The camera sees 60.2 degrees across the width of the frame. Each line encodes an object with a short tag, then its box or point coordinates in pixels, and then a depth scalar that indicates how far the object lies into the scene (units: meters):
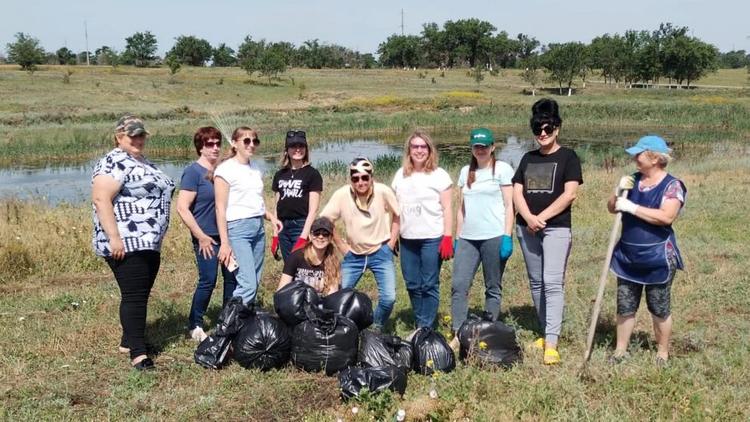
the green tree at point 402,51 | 95.19
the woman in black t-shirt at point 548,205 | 4.50
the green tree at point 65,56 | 94.25
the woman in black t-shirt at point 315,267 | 5.09
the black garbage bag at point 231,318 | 4.66
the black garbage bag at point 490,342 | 4.42
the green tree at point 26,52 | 54.38
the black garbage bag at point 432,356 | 4.38
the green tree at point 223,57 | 92.44
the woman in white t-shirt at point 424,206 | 4.90
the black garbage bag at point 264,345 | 4.52
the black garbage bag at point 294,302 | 4.68
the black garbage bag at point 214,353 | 4.59
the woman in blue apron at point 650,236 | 4.17
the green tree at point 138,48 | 85.19
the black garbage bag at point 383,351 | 4.40
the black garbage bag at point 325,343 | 4.47
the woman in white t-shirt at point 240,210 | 4.99
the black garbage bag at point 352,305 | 4.75
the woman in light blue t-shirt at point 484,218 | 4.86
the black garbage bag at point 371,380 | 3.96
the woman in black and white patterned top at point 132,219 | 4.29
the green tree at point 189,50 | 84.19
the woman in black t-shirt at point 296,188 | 5.41
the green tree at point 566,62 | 56.41
